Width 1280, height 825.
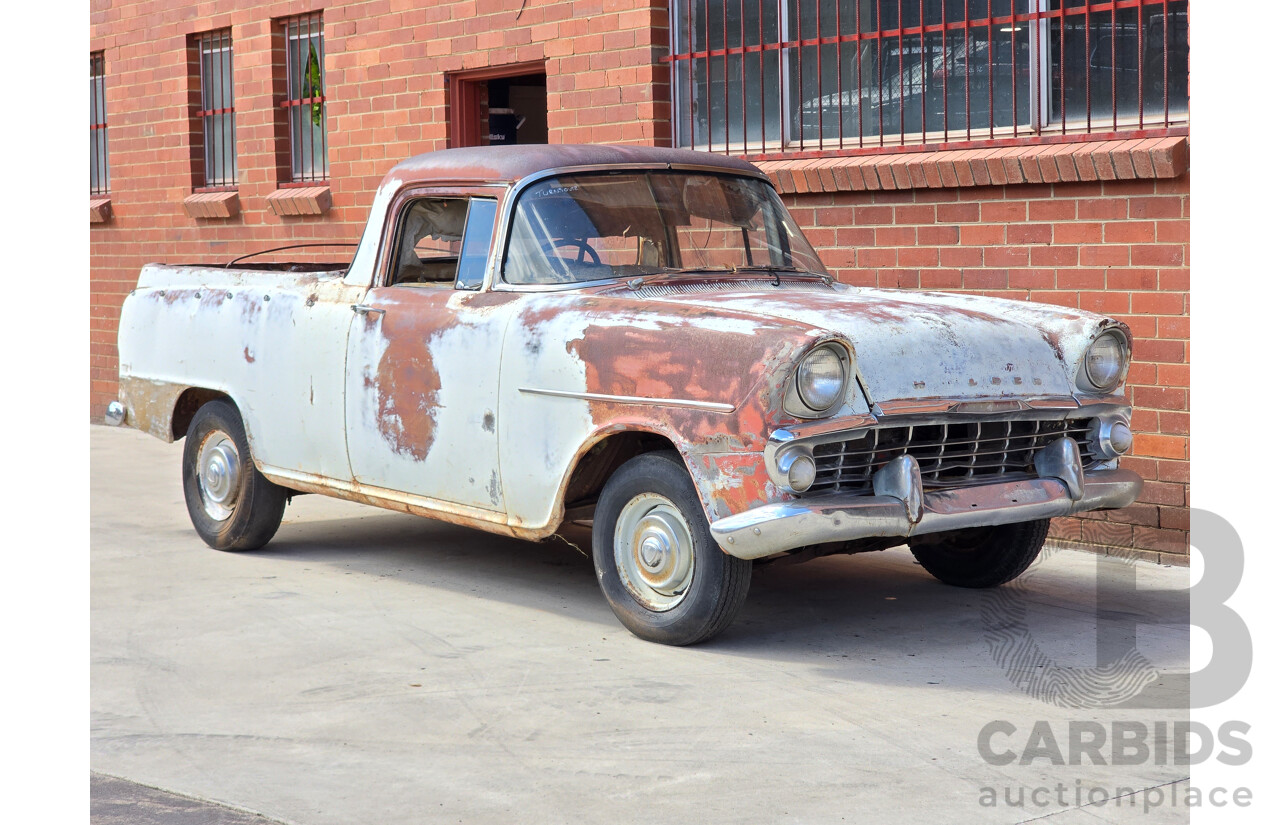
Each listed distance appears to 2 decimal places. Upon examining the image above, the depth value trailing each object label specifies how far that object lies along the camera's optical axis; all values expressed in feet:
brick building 22.45
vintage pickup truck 16.15
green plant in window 37.55
